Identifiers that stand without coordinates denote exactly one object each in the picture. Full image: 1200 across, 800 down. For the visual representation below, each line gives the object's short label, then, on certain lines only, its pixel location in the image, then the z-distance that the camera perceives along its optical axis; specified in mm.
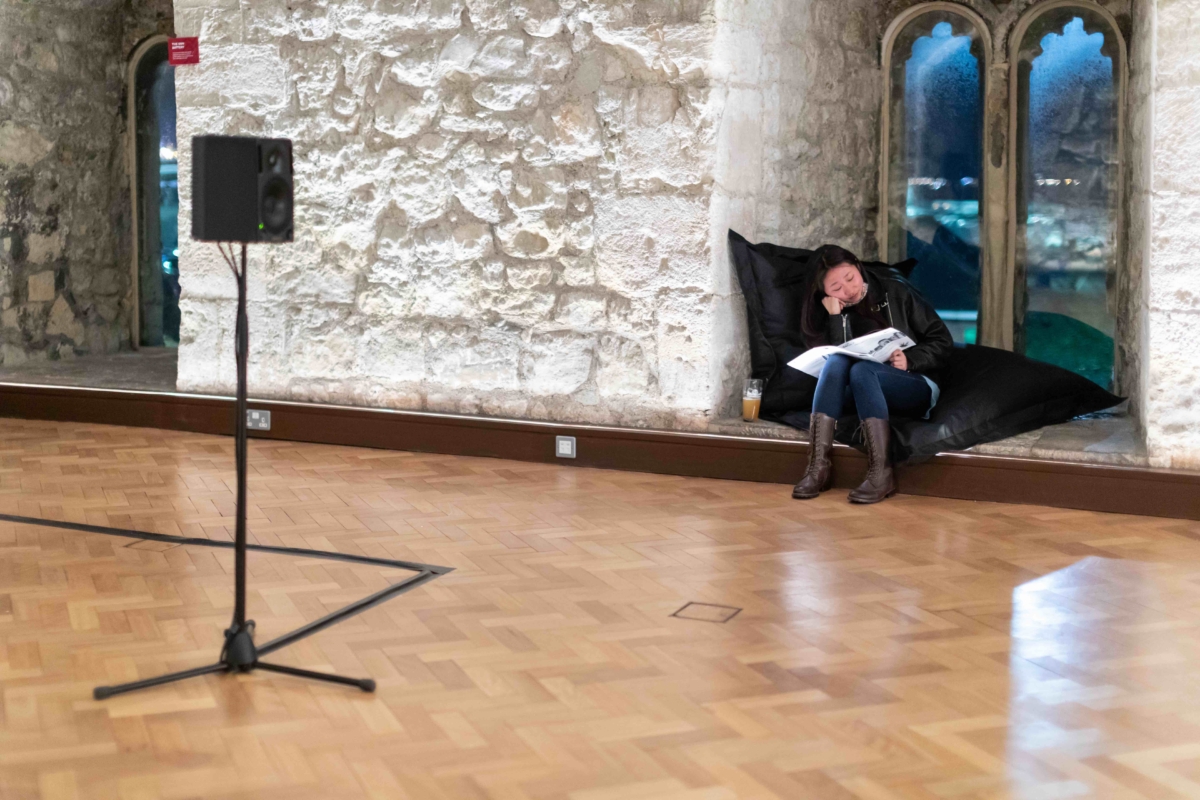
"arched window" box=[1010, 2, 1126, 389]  6008
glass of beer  5336
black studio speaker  2814
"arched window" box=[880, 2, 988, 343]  6281
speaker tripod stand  2830
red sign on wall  6145
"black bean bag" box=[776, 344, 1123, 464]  4816
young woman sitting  4770
